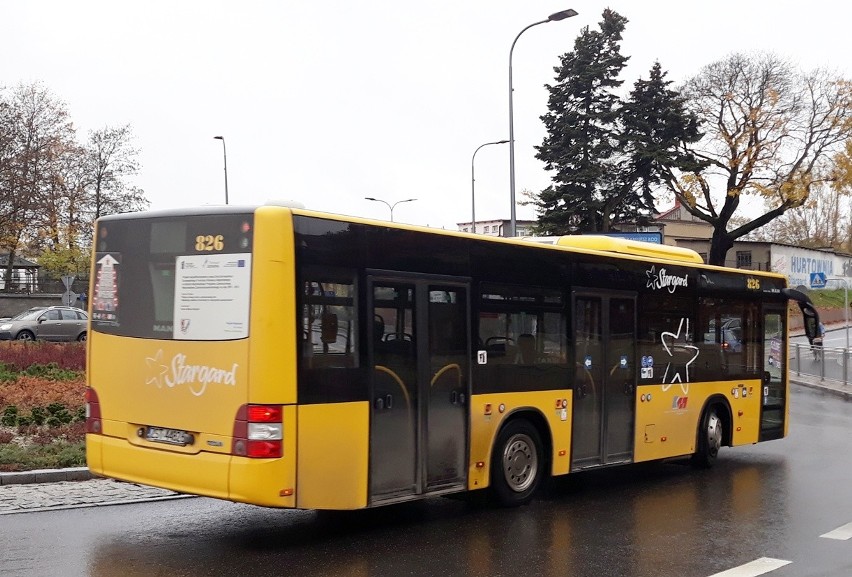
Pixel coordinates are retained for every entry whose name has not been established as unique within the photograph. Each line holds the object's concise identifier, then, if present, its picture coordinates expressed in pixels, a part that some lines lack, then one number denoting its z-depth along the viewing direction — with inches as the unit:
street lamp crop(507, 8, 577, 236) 1219.4
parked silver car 1476.4
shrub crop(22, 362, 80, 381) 749.7
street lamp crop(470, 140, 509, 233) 1970.8
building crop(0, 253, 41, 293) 2443.5
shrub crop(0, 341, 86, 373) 827.4
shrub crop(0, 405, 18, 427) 540.1
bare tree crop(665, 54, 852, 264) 2030.0
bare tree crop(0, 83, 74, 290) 2239.2
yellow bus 307.3
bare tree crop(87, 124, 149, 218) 2623.0
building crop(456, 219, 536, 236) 2323.6
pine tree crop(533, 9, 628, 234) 1989.4
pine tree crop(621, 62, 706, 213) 2005.4
